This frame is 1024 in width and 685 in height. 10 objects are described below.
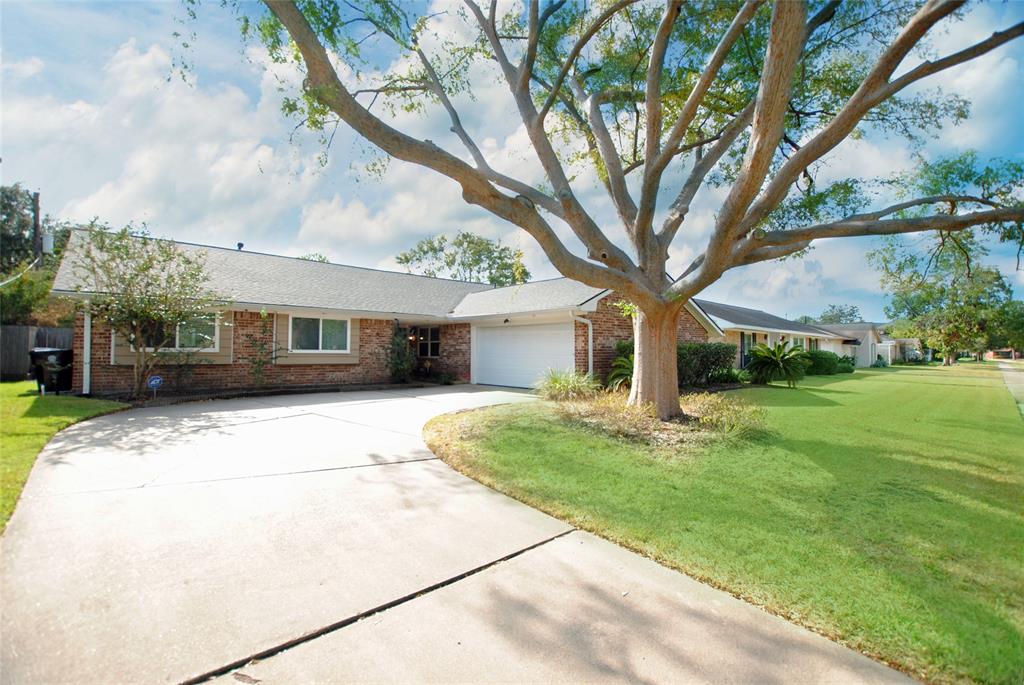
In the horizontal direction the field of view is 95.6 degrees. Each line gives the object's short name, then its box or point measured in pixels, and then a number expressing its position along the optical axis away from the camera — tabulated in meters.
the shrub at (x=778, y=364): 16.33
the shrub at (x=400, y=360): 15.84
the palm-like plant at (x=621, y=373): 13.27
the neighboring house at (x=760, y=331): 24.11
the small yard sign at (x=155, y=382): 11.08
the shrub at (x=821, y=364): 25.87
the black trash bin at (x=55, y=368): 11.34
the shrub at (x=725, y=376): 16.11
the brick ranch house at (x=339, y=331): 12.18
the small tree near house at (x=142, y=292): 10.44
